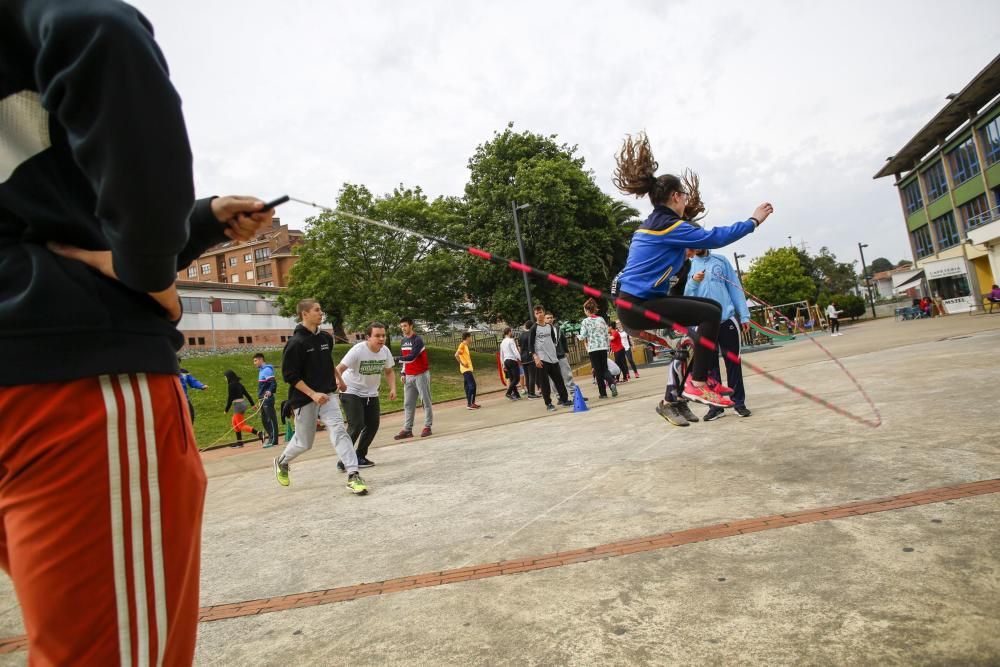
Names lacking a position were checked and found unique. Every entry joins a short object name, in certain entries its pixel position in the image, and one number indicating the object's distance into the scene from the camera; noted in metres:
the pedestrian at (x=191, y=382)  12.77
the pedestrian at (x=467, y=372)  16.02
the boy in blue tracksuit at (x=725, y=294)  6.71
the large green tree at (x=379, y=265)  33.53
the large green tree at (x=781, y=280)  62.78
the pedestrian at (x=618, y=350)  17.98
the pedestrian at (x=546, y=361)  12.01
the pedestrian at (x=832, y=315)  29.33
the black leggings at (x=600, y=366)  12.62
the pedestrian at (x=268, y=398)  12.64
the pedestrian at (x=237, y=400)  13.82
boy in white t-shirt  7.59
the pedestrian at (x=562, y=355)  12.78
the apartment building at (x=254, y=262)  77.12
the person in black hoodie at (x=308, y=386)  6.40
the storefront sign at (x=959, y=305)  37.44
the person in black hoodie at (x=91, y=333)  1.01
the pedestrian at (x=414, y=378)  10.48
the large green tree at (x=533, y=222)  31.92
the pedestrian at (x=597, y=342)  12.49
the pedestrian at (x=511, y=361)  16.23
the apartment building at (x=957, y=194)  36.44
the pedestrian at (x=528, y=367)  13.68
